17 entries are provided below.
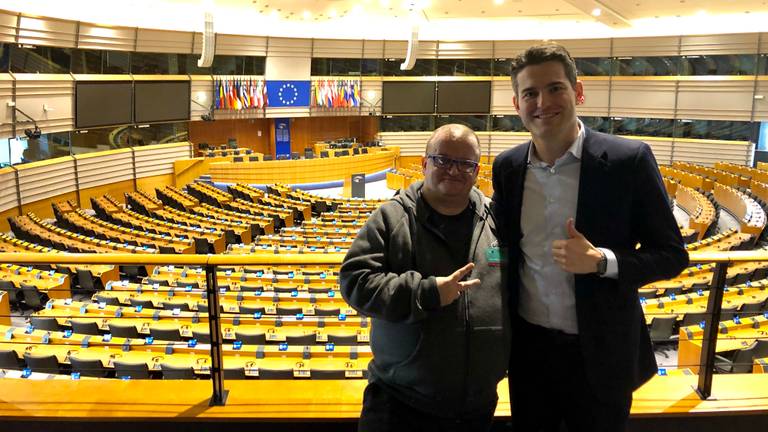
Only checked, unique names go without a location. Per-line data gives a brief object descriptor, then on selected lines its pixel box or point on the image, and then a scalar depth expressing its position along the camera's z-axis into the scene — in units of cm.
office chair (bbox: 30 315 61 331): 706
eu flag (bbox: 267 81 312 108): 2692
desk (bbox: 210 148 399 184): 2383
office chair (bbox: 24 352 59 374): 586
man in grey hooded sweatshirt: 209
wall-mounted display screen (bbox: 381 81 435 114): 2886
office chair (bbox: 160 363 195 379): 553
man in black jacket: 195
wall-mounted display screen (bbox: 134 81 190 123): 2208
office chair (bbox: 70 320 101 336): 696
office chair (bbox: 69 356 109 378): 565
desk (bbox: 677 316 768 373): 596
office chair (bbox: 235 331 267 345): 655
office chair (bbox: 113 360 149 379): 561
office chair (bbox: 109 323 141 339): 684
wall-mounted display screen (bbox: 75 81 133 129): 1983
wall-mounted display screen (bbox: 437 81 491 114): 2897
